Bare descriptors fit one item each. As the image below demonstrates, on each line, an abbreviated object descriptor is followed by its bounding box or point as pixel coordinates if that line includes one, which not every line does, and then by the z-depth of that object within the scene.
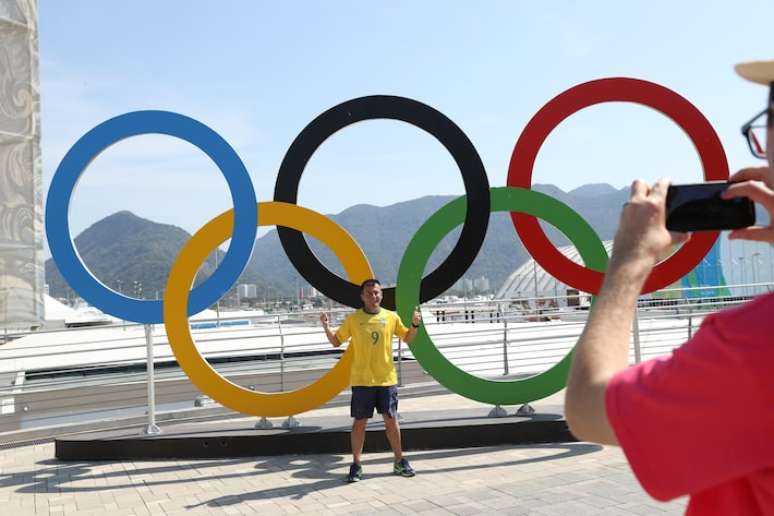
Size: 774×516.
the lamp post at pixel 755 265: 37.00
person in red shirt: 0.91
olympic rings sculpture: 7.46
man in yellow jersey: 6.34
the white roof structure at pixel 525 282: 62.48
